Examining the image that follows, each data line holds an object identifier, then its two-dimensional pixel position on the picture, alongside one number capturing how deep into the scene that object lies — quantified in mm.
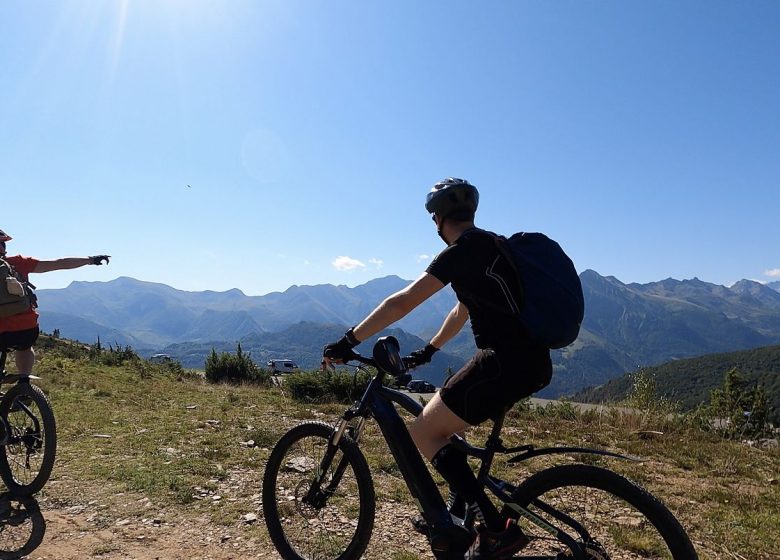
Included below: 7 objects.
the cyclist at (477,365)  2986
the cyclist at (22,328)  5484
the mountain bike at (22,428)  5355
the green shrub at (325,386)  12789
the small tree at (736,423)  10078
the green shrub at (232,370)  19078
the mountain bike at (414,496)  2885
